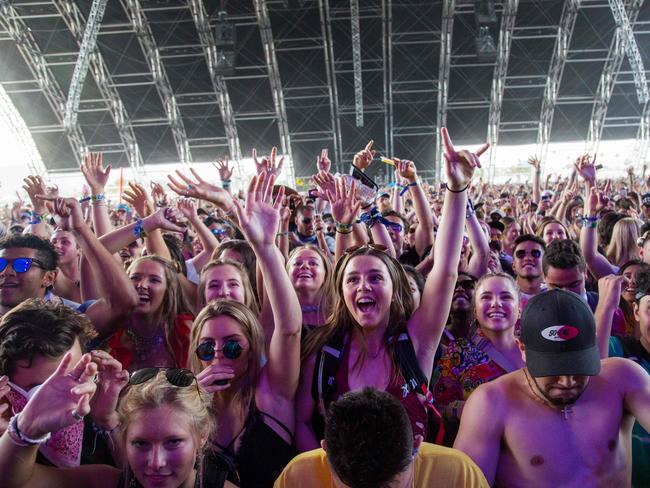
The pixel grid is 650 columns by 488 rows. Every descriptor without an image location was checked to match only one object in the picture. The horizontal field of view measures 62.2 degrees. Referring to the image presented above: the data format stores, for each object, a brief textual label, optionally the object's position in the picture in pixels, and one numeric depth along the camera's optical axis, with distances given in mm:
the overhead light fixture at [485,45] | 16094
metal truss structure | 17188
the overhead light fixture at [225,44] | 15883
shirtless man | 1831
